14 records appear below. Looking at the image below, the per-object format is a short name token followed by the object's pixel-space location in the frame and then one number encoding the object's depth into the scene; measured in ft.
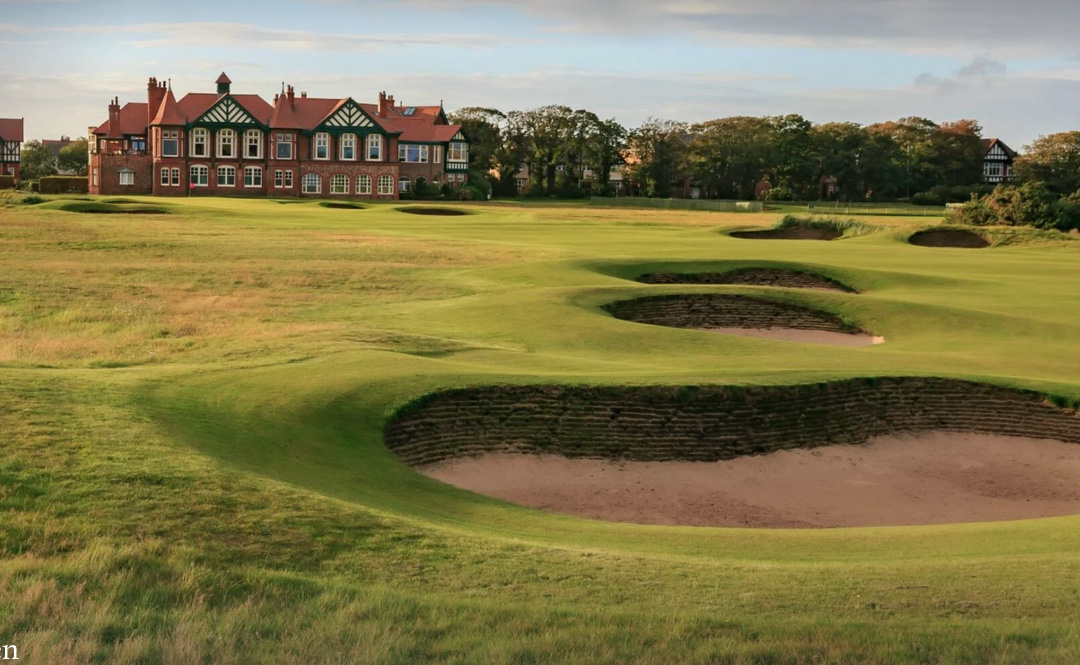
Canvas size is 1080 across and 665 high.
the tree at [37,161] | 526.57
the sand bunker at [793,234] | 212.43
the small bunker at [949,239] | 209.36
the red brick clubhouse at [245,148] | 357.00
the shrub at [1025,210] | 219.82
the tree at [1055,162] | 436.76
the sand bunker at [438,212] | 278.87
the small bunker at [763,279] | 123.75
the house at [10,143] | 513.04
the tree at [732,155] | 437.58
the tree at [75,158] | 529.86
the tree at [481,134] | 442.91
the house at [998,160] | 592.19
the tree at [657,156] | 448.65
